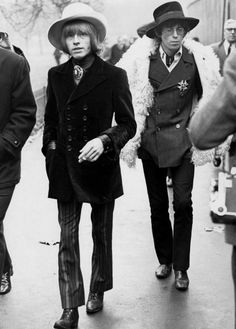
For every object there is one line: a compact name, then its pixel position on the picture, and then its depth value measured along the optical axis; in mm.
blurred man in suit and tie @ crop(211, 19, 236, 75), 9270
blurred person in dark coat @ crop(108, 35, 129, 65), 17906
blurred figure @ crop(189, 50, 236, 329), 2127
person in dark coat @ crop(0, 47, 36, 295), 3896
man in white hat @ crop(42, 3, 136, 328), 3889
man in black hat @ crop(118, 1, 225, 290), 4535
